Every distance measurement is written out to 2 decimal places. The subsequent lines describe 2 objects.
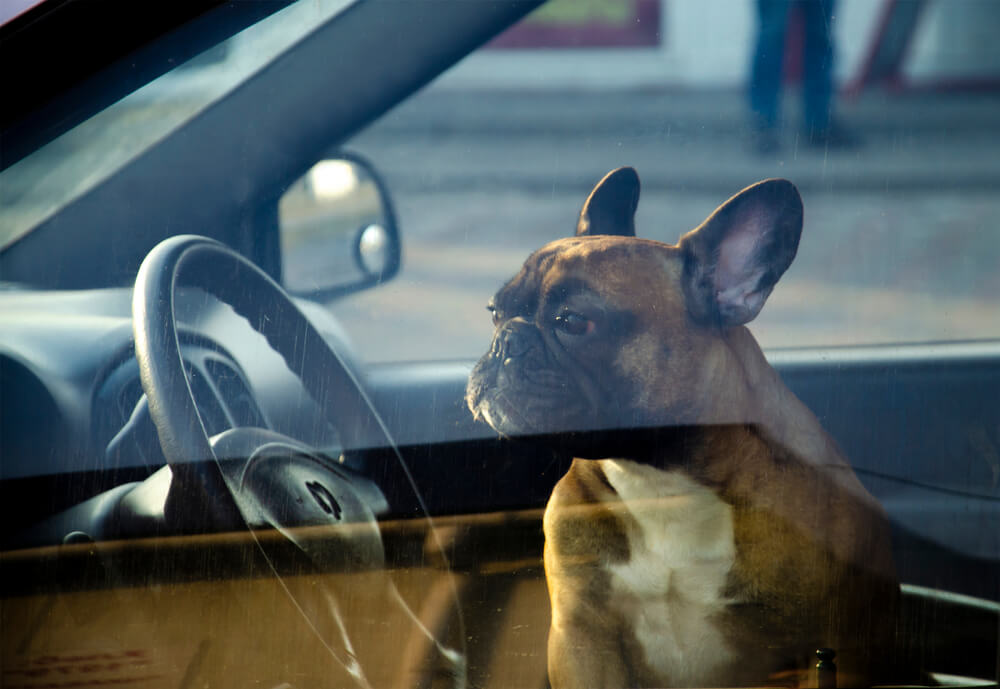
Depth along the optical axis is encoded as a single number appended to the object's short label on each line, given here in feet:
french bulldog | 13.80
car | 13.94
